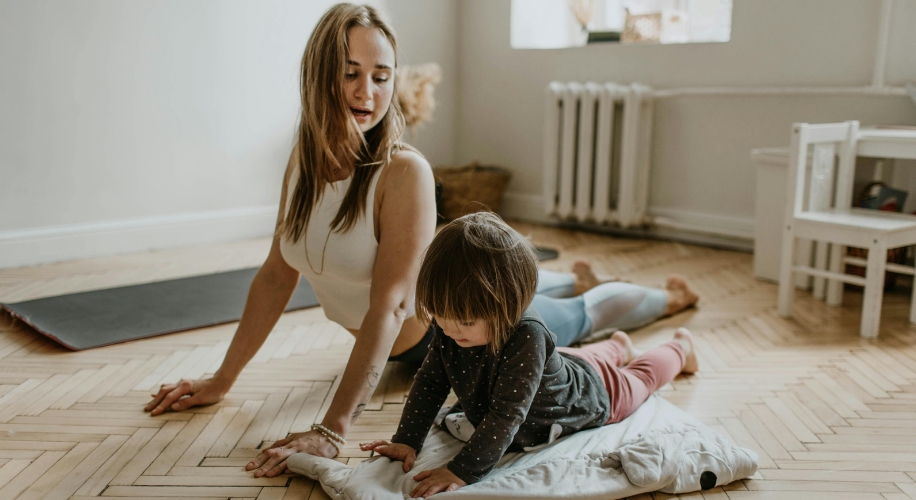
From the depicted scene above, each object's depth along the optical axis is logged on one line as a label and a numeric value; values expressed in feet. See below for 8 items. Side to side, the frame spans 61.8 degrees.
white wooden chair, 7.74
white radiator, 12.33
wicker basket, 13.74
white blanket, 4.43
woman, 4.93
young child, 4.09
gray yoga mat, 7.64
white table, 9.71
